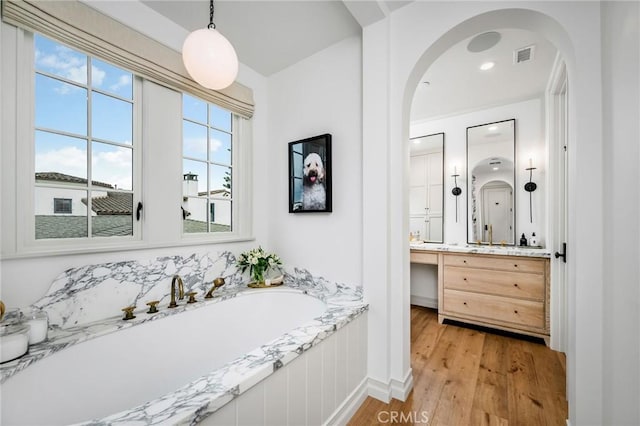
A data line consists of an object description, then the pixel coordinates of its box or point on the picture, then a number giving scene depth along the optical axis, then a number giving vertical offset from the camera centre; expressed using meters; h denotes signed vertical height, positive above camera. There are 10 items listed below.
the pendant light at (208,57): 1.33 +0.83
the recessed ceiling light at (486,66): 2.21 +1.29
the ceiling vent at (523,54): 2.00 +1.28
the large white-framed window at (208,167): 1.99 +0.38
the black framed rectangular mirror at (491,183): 2.91 +0.35
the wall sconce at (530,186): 2.78 +0.29
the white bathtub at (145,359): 1.06 -0.78
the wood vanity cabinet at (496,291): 2.34 -0.77
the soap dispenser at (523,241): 2.77 -0.30
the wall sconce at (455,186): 3.11 +0.33
